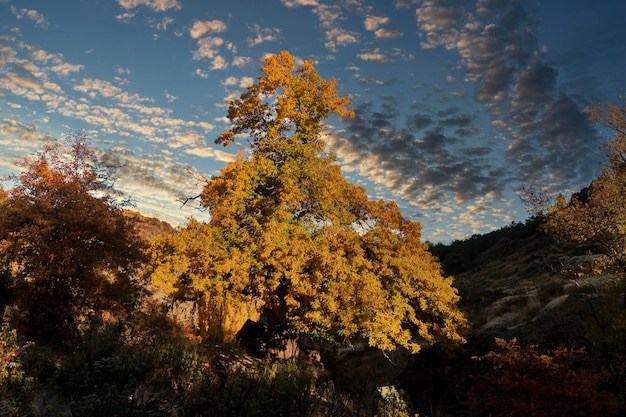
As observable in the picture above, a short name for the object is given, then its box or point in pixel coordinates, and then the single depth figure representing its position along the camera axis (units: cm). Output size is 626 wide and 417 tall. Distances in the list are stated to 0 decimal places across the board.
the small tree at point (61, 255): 1309
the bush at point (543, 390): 998
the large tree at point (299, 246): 1573
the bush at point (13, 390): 595
